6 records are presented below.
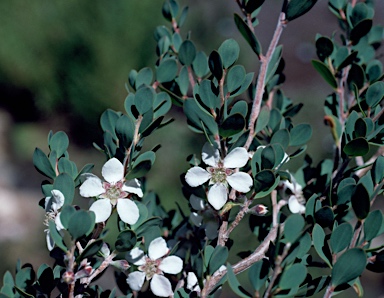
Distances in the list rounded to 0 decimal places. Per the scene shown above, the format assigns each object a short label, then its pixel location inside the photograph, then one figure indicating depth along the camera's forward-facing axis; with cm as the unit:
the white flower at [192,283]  39
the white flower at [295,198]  41
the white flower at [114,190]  38
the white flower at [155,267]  39
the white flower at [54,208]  37
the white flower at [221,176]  38
